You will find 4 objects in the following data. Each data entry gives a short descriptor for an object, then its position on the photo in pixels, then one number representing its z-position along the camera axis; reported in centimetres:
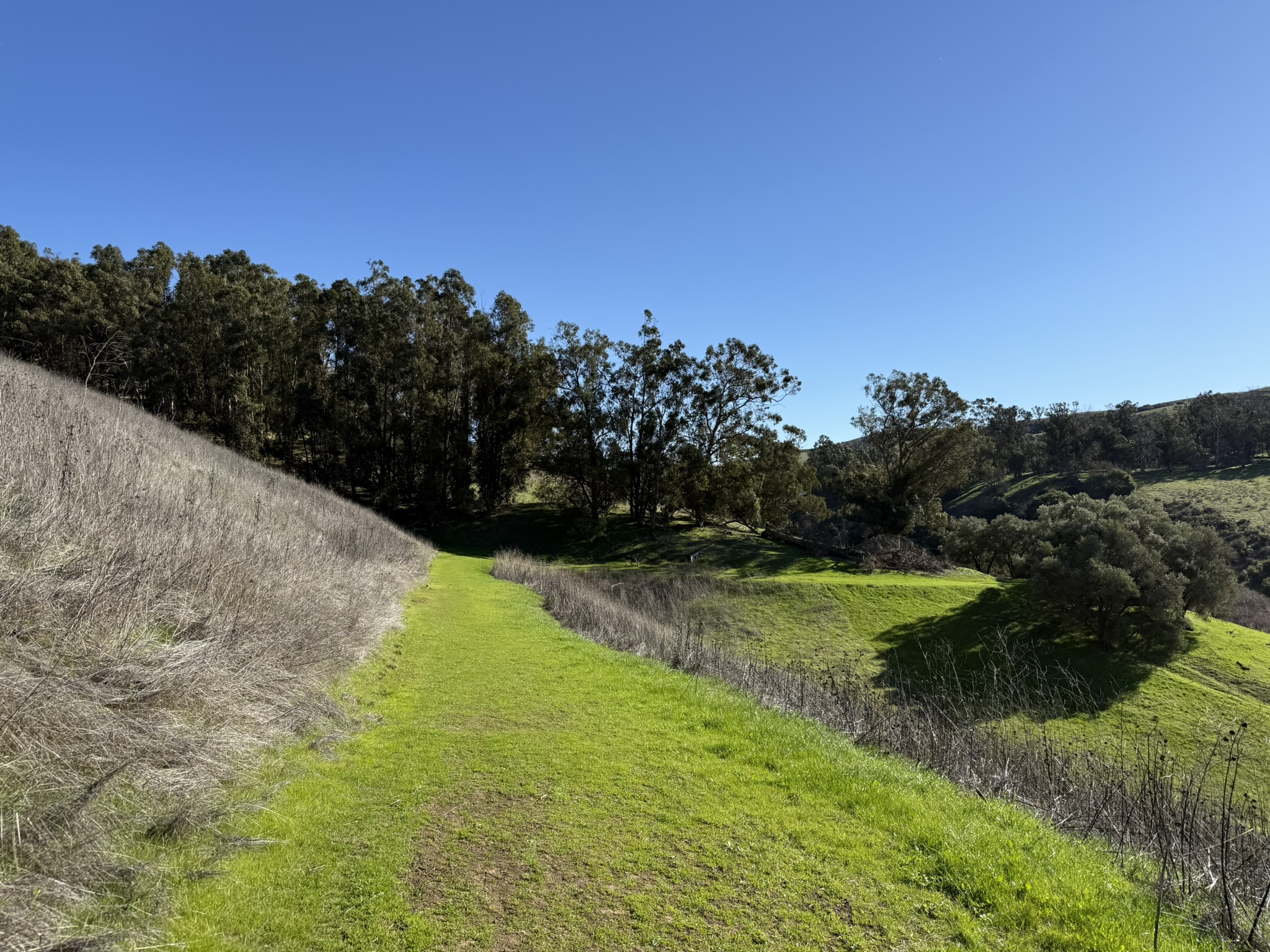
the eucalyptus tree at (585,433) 4347
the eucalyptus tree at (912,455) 3969
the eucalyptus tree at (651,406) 4353
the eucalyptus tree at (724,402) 4372
